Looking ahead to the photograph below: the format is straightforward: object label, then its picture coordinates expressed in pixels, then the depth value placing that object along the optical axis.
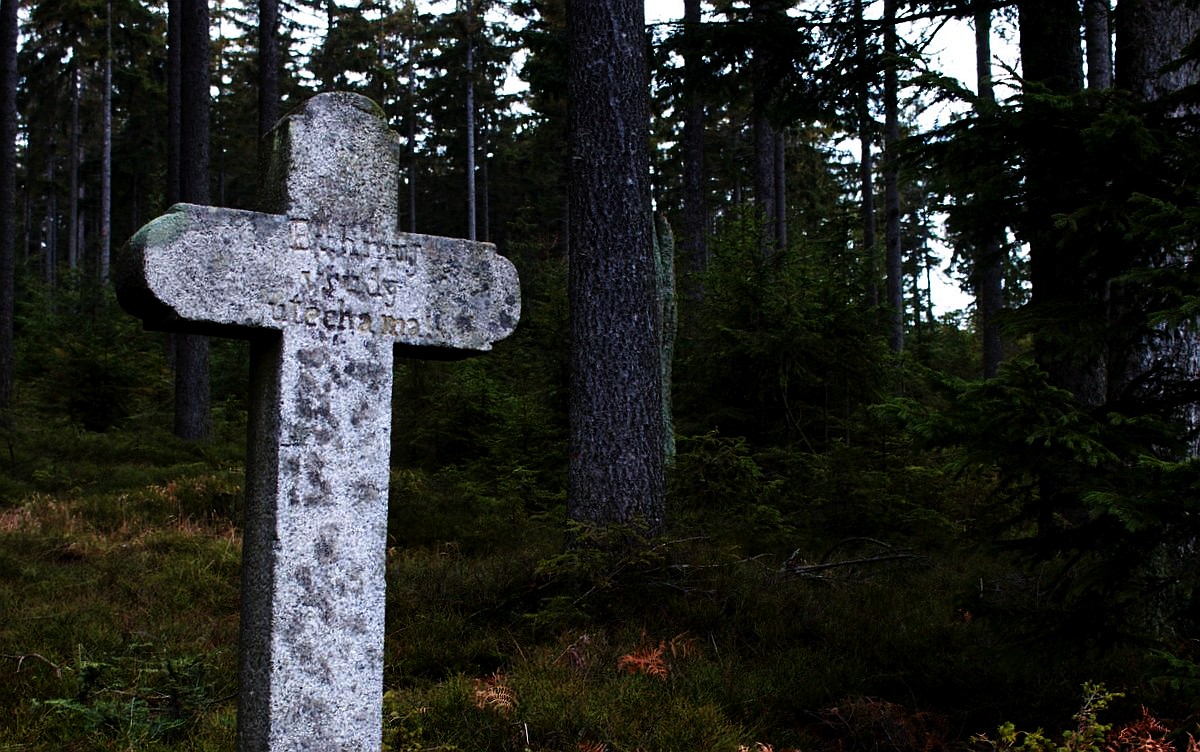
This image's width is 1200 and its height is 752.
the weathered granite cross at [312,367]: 3.09
